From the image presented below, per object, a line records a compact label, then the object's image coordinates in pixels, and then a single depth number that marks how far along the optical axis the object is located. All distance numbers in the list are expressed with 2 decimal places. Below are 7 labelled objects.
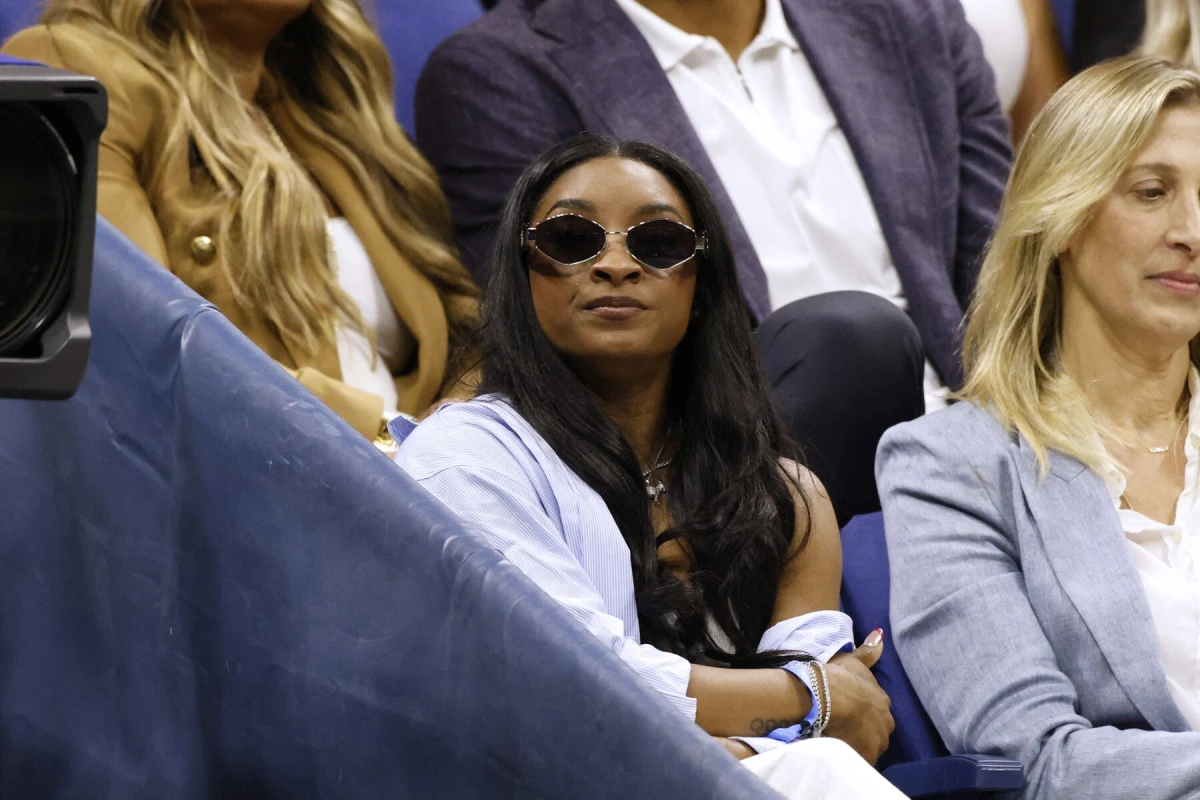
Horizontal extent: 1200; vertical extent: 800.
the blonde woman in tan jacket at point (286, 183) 11.32
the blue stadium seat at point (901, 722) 10.91
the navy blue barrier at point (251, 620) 10.64
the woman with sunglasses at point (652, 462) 10.90
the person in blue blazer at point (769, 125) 11.54
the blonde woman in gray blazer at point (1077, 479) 10.99
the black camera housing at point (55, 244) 10.54
